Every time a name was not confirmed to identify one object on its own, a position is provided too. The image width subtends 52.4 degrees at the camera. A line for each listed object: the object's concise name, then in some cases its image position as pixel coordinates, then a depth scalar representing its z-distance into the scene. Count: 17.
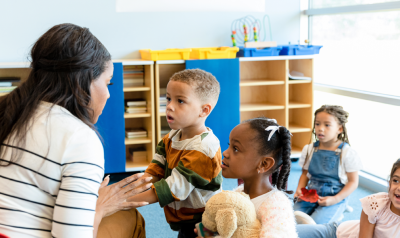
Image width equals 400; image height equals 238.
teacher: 0.99
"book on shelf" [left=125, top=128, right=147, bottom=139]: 3.46
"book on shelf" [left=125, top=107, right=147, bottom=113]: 3.37
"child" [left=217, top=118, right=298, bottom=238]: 1.39
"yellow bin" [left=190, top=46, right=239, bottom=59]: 3.38
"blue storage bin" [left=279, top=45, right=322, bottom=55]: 3.62
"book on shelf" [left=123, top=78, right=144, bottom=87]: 3.42
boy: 1.46
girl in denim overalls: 2.22
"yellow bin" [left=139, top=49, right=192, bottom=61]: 3.29
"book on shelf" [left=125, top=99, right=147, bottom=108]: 3.38
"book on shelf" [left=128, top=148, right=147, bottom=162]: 3.54
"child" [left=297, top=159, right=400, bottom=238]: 1.50
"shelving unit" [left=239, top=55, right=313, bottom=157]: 3.69
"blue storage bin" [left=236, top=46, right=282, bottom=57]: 3.54
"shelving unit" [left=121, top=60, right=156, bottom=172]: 3.29
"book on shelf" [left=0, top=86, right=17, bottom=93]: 3.04
